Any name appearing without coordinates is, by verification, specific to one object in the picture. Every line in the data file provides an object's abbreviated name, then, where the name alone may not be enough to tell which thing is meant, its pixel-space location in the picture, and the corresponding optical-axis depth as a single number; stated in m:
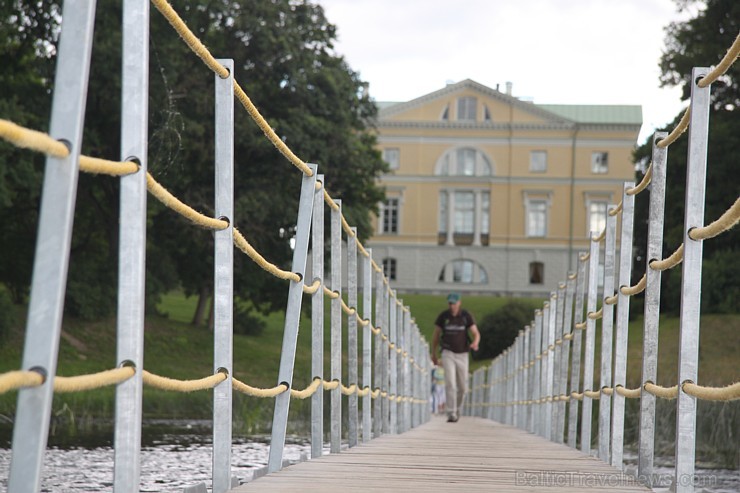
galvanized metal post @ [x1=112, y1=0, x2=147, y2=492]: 3.74
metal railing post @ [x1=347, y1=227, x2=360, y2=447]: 9.67
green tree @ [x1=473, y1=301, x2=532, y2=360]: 59.73
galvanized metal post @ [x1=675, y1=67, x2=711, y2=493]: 5.06
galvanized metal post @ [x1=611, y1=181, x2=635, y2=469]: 7.57
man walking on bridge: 18.08
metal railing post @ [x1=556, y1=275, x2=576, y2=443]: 11.92
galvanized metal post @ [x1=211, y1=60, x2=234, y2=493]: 5.09
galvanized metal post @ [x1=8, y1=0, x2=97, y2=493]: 3.03
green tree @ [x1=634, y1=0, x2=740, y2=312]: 41.45
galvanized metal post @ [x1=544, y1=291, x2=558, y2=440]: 13.23
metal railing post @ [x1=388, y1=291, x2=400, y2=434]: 13.66
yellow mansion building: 96.75
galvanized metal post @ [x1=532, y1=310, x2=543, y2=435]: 14.74
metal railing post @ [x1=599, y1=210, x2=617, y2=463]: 8.36
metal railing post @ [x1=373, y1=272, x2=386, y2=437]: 12.32
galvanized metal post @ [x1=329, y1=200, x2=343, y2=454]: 8.50
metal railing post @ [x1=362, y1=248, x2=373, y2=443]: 10.66
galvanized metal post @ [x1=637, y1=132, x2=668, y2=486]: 6.33
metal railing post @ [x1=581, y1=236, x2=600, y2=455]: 9.54
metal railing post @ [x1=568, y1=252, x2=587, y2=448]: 10.77
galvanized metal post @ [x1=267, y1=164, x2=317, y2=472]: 6.34
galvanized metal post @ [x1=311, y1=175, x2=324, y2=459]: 7.52
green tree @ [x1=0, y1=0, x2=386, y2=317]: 35.73
